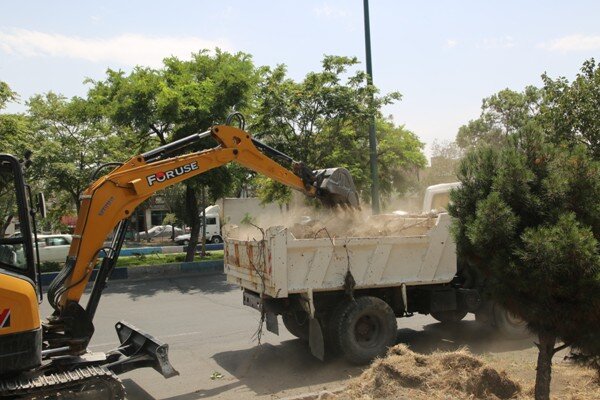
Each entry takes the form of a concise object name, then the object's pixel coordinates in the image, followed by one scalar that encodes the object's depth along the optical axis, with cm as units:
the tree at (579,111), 965
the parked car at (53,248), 2275
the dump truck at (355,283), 721
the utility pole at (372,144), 1490
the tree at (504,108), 3309
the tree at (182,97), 1744
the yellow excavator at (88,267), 482
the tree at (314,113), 1669
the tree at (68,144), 2078
